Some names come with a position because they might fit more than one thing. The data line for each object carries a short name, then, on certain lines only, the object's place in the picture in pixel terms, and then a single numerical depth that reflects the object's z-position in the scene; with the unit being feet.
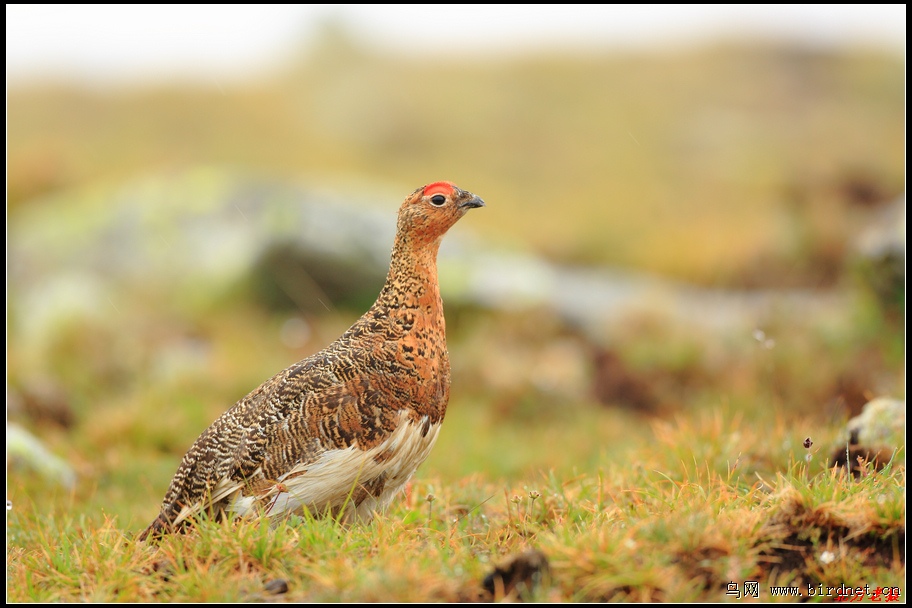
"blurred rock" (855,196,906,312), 58.08
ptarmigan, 27.68
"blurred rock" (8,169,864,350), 77.15
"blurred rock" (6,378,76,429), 54.39
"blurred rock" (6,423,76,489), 42.27
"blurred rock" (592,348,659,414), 63.16
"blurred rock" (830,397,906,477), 31.53
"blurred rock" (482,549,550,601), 22.18
